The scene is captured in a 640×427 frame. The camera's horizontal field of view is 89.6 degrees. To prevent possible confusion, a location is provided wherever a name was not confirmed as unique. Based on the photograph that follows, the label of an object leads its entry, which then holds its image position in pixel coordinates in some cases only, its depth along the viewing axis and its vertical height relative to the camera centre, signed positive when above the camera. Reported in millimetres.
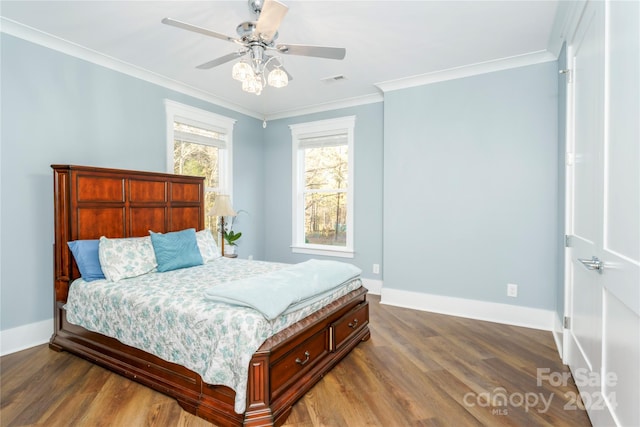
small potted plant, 4434 -426
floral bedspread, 1733 -689
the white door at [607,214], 1259 -21
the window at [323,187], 4613 +338
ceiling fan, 1886 +1053
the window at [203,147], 3887 +837
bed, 1782 -816
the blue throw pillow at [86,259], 2588 -405
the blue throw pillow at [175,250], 2881 -380
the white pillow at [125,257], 2566 -403
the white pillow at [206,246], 3357 -398
